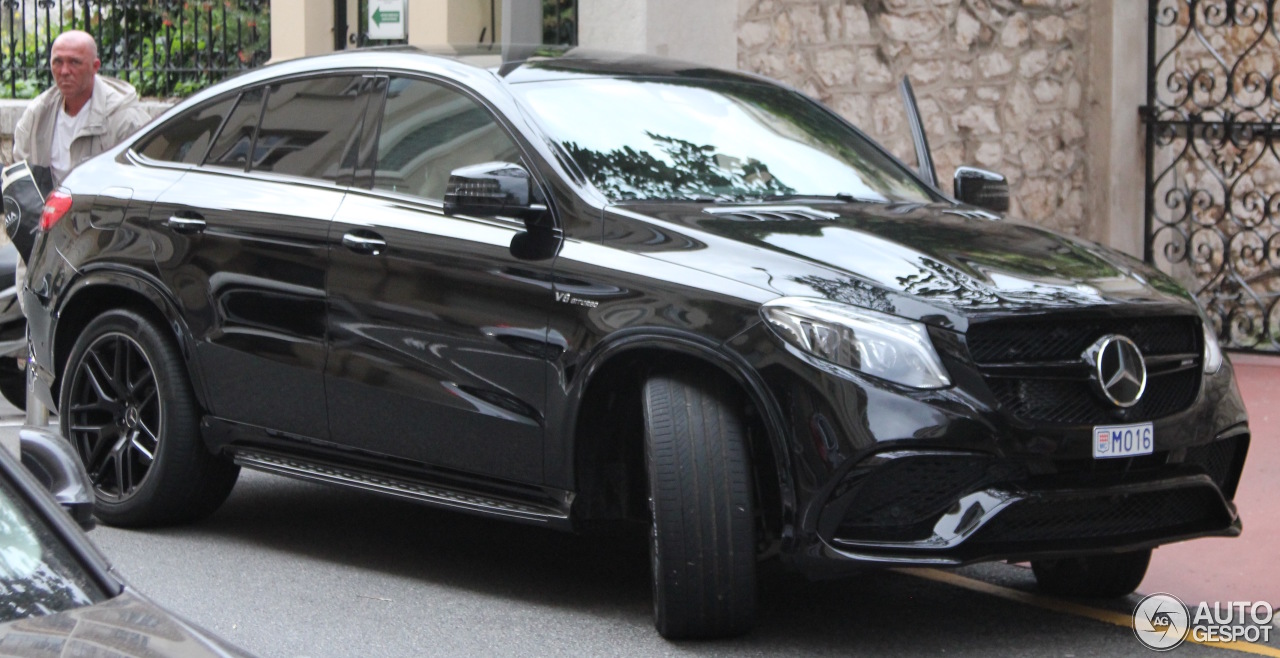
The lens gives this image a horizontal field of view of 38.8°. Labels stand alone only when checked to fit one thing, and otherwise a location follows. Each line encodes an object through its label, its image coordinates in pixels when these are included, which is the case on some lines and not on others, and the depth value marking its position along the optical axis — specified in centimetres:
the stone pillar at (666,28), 1152
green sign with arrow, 1337
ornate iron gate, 1178
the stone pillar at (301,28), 1385
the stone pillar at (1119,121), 1238
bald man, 934
